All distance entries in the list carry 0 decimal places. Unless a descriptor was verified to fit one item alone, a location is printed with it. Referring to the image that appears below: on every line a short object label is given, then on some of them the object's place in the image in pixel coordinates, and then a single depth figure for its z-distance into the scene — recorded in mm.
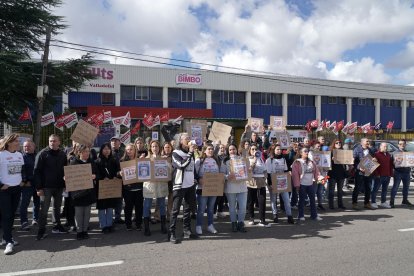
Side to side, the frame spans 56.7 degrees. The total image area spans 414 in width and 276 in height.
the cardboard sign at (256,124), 12930
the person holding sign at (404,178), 10820
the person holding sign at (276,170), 8586
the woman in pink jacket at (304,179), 8891
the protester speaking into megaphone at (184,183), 7133
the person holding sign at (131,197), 7945
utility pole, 14781
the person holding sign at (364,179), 10445
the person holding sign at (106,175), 7762
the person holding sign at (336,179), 10344
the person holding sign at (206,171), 7695
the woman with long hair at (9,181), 6492
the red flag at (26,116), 15919
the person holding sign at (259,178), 8320
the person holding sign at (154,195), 7438
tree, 14405
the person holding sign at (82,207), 7242
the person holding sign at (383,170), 10469
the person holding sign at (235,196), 7777
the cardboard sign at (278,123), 13602
